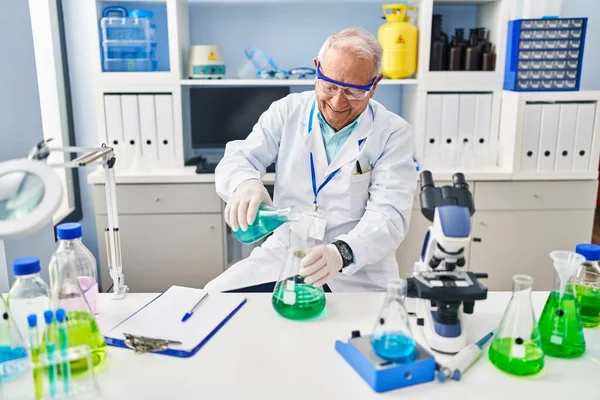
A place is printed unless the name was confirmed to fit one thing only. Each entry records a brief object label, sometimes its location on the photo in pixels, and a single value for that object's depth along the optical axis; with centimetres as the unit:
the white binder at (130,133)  277
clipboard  107
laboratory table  92
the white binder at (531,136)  272
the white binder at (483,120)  284
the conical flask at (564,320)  104
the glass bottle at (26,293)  103
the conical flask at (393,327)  97
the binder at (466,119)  283
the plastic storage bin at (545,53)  265
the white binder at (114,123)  276
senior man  150
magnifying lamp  81
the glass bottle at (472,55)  280
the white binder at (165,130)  279
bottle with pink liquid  111
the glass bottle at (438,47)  282
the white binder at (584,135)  273
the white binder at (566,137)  273
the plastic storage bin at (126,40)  274
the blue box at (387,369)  92
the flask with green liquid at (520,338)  98
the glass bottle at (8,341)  97
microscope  99
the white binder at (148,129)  278
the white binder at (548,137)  272
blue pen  118
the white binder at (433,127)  281
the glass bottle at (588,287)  115
